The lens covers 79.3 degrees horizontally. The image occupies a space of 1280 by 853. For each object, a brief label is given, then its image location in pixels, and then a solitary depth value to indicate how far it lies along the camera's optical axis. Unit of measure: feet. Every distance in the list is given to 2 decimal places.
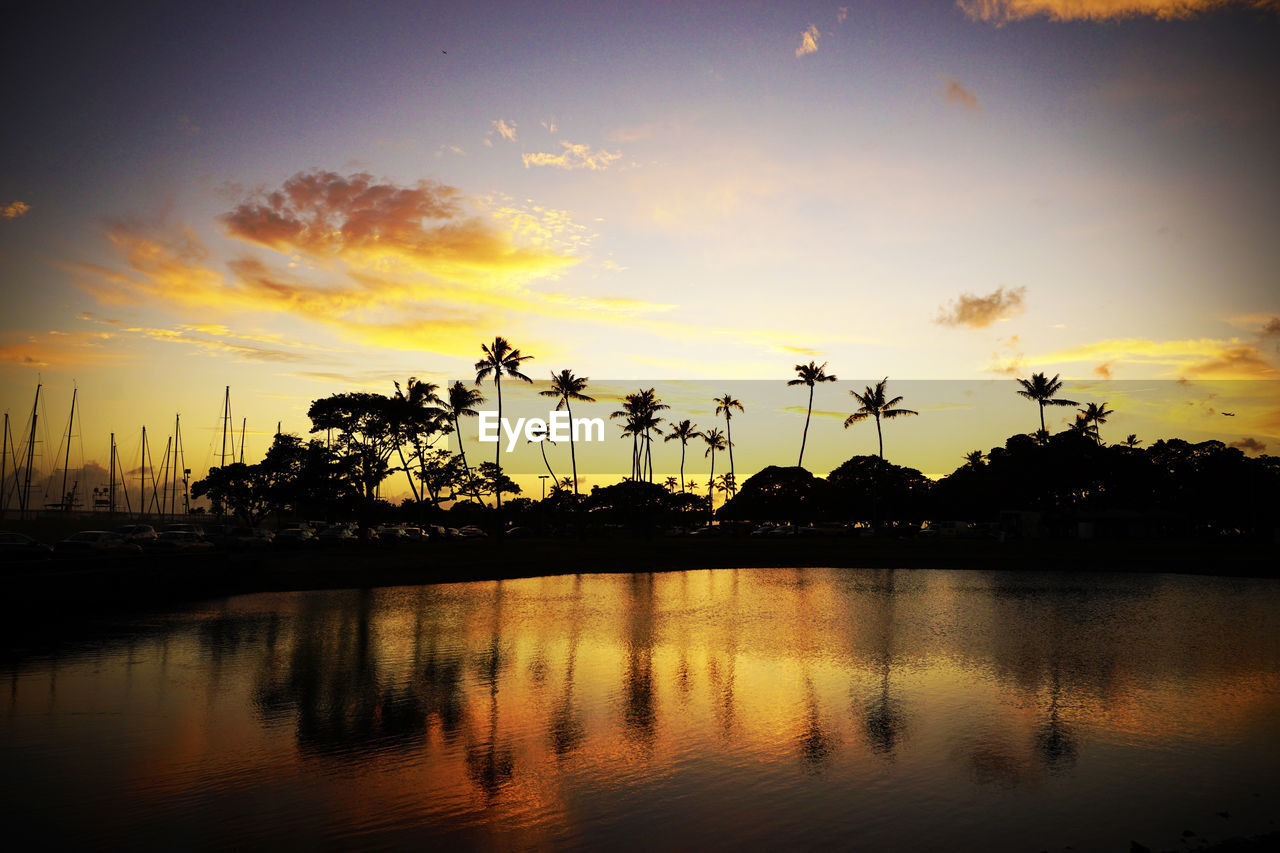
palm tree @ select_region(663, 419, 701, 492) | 375.45
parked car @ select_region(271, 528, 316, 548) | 194.08
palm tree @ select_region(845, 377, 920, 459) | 295.48
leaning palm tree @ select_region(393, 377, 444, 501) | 221.66
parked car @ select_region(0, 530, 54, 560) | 129.70
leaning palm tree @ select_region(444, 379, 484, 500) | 246.06
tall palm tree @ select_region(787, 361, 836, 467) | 286.46
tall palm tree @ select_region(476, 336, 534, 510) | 228.22
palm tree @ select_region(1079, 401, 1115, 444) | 354.74
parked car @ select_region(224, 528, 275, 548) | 182.85
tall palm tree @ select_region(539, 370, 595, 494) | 263.29
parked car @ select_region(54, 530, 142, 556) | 141.90
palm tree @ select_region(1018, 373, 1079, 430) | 297.74
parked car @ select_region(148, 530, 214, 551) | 158.30
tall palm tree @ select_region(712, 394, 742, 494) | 361.10
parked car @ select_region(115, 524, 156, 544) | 165.58
